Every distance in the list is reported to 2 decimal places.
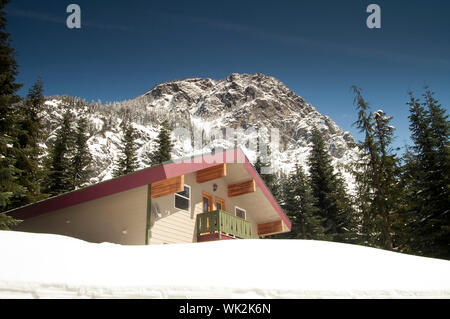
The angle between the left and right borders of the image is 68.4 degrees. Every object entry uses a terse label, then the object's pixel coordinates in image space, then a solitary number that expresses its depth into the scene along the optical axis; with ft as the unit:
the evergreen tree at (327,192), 91.66
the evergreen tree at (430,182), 52.47
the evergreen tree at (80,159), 93.24
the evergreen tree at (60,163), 85.81
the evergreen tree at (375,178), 61.05
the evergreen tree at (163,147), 110.42
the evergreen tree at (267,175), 109.91
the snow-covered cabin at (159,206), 35.22
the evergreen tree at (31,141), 64.97
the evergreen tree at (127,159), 109.47
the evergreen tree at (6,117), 37.68
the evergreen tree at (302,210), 92.27
